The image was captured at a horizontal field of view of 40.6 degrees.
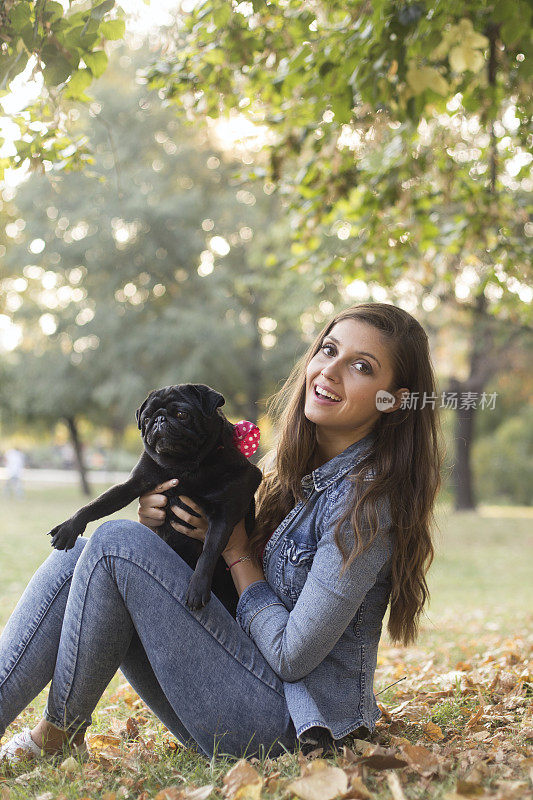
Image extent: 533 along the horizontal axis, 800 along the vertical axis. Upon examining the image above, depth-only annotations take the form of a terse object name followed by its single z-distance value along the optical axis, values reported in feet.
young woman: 7.89
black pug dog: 9.17
